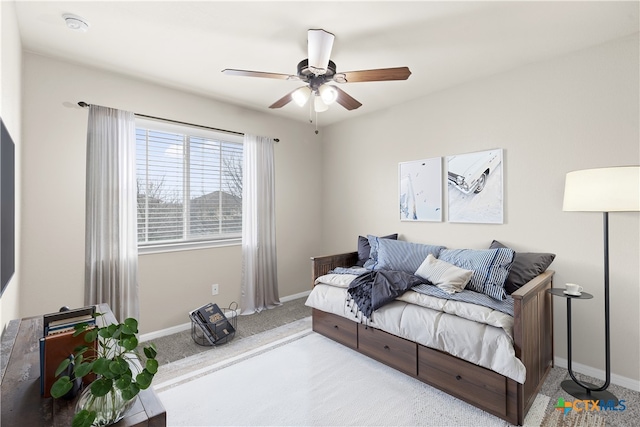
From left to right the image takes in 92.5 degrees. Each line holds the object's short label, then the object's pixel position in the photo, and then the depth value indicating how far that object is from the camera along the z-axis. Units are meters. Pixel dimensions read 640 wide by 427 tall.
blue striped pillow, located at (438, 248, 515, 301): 2.32
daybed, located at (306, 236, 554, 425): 1.83
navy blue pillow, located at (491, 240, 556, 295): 2.35
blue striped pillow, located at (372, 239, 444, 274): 3.03
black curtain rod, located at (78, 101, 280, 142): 2.62
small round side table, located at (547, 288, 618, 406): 2.04
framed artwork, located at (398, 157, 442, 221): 3.29
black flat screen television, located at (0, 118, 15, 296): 1.34
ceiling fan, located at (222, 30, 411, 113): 2.01
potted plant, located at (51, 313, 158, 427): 0.88
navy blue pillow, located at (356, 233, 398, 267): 3.50
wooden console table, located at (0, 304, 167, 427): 0.95
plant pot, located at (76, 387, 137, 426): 0.92
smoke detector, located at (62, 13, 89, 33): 2.00
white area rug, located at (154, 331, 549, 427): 1.90
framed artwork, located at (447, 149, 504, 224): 2.85
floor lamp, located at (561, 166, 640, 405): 1.84
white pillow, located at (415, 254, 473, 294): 2.41
